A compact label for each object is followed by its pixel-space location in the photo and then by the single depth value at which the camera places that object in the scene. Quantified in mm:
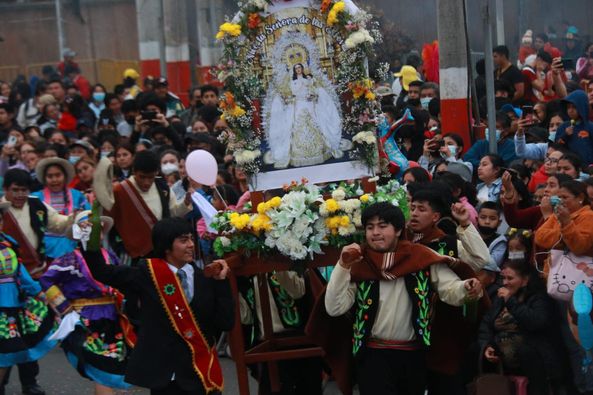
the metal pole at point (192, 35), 38462
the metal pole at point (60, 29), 36406
